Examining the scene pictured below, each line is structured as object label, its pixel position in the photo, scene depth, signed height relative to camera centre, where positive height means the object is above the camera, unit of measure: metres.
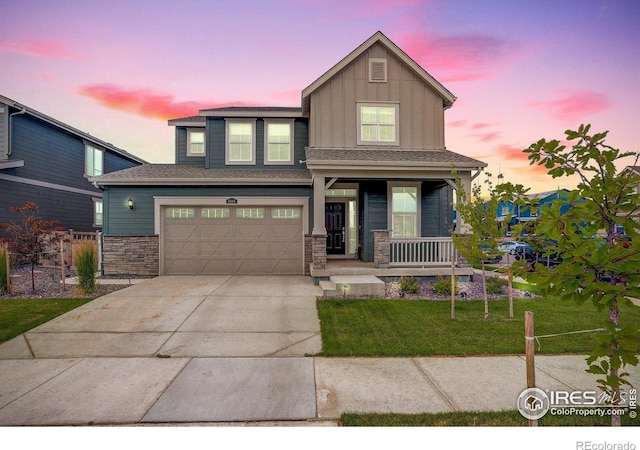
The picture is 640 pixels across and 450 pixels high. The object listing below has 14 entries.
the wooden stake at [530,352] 2.79 -1.13
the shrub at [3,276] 8.55 -1.26
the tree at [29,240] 9.08 -0.31
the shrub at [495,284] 8.70 -1.68
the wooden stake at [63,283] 9.03 -1.57
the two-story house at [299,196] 11.41 +1.25
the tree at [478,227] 6.39 +0.03
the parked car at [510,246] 17.33 -1.04
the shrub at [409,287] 8.75 -1.66
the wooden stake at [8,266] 8.62 -1.01
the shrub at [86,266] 8.51 -1.01
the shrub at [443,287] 8.53 -1.63
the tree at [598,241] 2.16 -0.09
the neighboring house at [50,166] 12.77 +3.15
